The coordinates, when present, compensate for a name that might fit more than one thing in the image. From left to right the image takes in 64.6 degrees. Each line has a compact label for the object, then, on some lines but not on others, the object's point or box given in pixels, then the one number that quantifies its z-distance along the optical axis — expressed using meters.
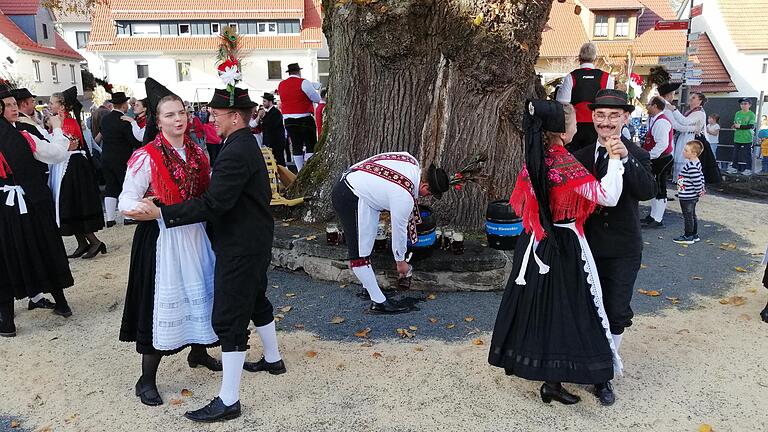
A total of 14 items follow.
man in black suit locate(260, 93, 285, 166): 12.10
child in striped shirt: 7.54
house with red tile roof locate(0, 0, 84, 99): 30.72
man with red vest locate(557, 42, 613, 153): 7.02
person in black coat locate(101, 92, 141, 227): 8.52
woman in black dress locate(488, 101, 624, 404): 3.38
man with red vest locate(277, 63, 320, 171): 10.19
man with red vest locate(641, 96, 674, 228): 8.31
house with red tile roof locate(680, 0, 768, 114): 26.81
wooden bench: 7.15
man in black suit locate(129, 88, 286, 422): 3.31
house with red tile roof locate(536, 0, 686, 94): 27.89
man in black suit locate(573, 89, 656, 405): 3.44
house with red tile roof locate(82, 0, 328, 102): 36.78
